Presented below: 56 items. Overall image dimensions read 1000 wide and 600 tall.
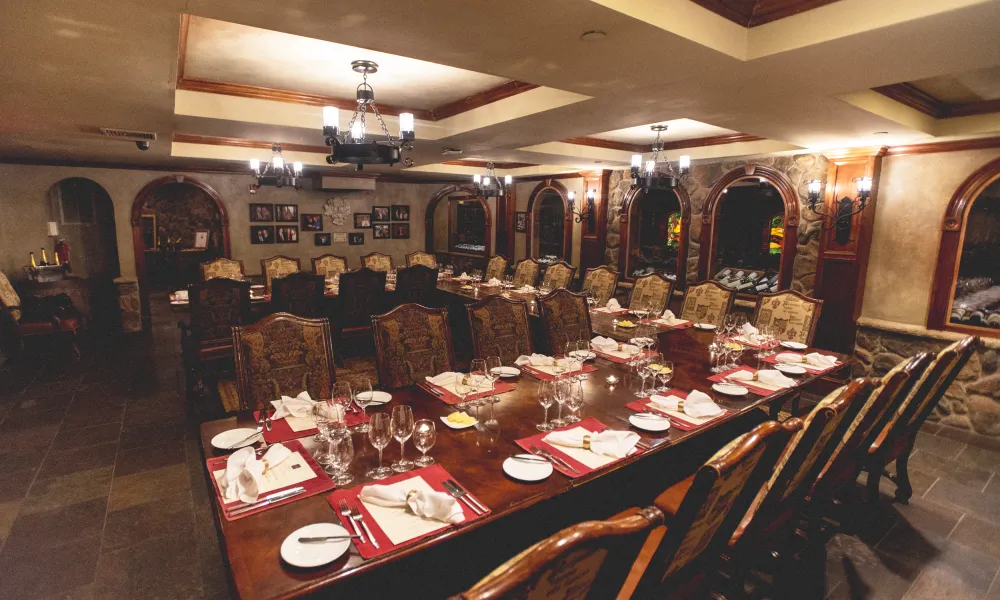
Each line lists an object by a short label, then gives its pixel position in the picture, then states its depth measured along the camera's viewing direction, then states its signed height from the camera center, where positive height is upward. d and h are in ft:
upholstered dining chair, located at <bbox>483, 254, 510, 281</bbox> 25.56 -2.07
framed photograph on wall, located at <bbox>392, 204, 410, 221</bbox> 36.06 +0.87
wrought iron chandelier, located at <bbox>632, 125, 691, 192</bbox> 15.23 +1.60
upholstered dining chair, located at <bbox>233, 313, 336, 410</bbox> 8.47 -2.39
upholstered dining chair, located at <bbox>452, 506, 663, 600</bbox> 2.75 -1.96
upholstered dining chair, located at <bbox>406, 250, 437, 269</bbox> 28.04 -1.89
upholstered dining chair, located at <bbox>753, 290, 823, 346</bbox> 12.97 -2.15
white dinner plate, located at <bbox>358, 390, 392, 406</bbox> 7.82 -2.71
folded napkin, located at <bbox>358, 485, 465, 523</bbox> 4.82 -2.70
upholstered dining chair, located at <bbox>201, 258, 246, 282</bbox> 21.59 -2.10
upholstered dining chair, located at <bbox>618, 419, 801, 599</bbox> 4.20 -2.66
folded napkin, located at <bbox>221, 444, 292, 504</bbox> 5.15 -2.72
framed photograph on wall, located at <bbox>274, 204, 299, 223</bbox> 31.48 +0.53
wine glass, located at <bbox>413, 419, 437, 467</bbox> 5.96 -2.51
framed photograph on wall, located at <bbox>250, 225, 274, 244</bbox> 30.66 -0.80
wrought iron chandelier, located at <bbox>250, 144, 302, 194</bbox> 18.92 +1.96
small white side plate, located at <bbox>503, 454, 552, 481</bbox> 5.67 -2.77
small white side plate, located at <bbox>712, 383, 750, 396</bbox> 8.40 -2.62
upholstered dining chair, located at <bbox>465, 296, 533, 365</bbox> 11.07 -2.26
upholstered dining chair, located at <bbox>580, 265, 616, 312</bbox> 19.54 -2.11
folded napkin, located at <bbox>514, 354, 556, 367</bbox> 9.61 -2.53
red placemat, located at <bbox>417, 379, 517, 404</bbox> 7.93 -2.69
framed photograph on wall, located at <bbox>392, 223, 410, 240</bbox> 36.45 -0.49
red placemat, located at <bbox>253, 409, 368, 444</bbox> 6.51 -2.76
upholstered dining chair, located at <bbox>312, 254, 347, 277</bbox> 24.89 -2.05
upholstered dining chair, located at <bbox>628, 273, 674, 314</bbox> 16.48 -2.06
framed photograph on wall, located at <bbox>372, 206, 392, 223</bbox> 35.36 +0.68
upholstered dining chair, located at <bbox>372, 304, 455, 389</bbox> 9.82 -2.38
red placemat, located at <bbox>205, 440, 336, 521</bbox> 5.10 -2.81
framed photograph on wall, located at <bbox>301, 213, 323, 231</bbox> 32.76 +0.01
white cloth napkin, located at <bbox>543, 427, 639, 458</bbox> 6.29 -2.70
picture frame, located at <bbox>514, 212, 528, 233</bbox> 31.30 +0.31
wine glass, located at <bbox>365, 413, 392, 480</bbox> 5.68 -2.39
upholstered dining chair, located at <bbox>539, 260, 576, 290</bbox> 22.08 -2.09
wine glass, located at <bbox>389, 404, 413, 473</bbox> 5.92 -2.35
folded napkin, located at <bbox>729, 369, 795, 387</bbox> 9.08 -2.63
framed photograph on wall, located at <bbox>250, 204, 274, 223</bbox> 30.42 +0.48
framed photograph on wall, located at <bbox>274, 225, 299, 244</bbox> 31.60 -0.79
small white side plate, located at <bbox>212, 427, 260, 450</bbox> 6.23 -2.73
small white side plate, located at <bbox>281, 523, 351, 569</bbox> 4.25 -2.82
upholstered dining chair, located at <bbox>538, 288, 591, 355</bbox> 12.59 -2.25
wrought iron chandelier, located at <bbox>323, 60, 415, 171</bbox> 10.95 +1.71
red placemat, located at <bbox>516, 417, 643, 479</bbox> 5.89 -2.76
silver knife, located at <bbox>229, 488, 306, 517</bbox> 4.97 -2.83
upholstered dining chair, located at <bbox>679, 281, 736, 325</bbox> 15.02 -2.15
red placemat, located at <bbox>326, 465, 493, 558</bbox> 4.44 -2.82
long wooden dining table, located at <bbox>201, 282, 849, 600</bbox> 4.30 -2.86
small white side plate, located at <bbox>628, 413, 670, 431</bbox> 7.02 -2.70
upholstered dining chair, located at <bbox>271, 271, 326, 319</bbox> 14.78 -2.16
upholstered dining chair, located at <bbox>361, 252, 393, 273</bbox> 26.71 -1.98
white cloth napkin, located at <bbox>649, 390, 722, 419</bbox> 7.53 -2.65
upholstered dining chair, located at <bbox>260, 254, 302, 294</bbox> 23.30 -2.08
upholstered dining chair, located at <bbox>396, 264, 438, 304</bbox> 17.70 -2.09
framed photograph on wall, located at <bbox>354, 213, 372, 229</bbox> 34.73 +0.19
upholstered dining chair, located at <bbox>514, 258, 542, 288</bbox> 23.82 -2.14
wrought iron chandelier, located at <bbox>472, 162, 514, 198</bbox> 23.21 +1.85
